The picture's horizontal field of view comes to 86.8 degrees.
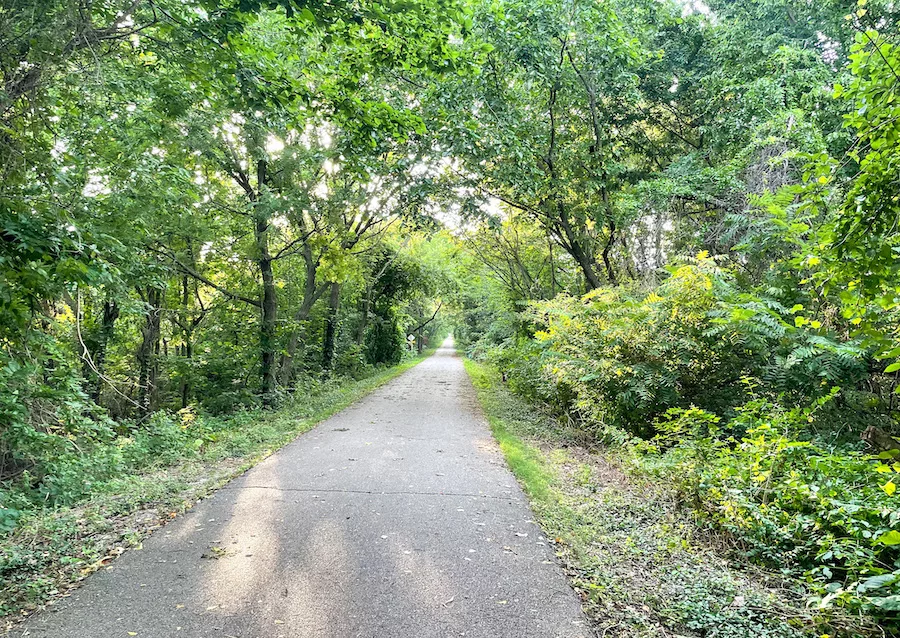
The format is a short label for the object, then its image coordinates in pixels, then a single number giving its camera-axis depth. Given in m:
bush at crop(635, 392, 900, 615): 2.88
